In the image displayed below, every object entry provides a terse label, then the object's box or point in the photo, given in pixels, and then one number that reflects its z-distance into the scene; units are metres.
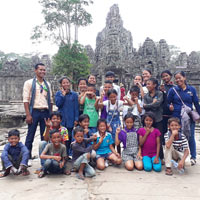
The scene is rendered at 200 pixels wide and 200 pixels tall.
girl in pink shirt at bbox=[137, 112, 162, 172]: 3.49
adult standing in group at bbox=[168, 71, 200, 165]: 3.70
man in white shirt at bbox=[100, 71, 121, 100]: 4.38
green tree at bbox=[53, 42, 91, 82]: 16.50
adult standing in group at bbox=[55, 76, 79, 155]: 3.85
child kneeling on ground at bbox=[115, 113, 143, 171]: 3.60
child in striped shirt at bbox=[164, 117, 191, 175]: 3.29
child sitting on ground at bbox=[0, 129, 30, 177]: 3.06
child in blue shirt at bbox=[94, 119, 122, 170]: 3.51
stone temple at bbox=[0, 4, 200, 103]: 17.09
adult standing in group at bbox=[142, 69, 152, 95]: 4.45
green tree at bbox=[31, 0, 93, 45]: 16.50
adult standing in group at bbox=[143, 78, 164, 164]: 3.70
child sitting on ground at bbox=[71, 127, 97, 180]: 3.12
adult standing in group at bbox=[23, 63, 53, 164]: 3.71
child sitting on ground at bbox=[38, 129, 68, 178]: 3.08
